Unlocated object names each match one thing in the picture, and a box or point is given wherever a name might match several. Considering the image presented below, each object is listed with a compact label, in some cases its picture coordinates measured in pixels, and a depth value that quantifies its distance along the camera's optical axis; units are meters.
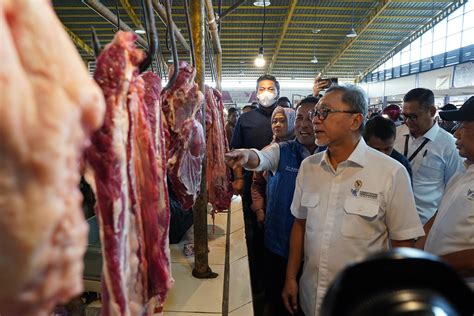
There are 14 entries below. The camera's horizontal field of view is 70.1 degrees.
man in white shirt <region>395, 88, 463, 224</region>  3.35
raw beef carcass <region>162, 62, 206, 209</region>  1.55
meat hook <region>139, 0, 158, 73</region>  1.01
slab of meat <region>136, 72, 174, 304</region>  0.99
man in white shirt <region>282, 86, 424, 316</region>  1.95
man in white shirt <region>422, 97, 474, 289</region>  1.91
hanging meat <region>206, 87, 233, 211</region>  2.52
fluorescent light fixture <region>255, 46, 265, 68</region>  9.04
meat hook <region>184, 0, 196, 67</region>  1.60
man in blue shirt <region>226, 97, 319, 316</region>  2.74
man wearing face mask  3.91
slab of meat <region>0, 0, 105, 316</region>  0.41
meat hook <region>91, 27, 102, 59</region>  0.82
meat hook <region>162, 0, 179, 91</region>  1.26
